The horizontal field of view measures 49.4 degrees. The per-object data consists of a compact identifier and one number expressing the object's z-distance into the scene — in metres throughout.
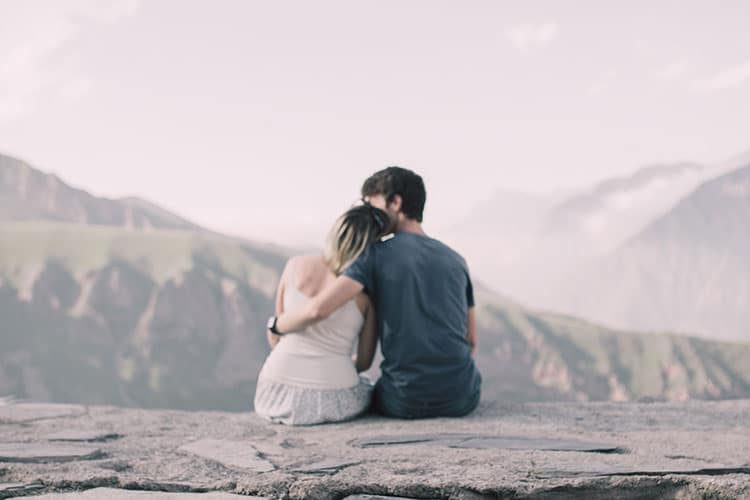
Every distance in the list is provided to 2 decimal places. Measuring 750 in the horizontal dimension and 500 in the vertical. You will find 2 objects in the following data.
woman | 5.04
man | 5.05
